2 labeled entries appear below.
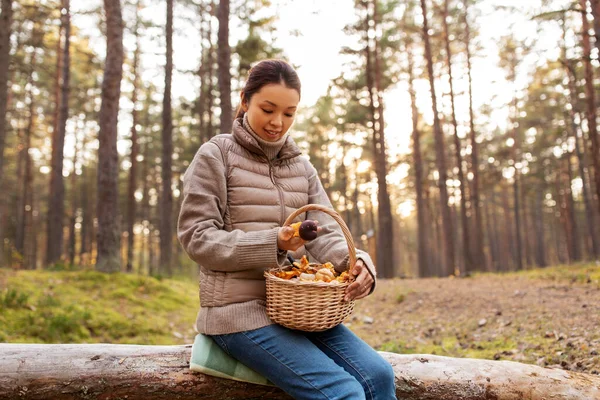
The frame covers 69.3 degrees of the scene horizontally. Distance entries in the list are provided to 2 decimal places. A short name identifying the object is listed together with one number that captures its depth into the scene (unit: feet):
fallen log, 8.54
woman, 6.84
